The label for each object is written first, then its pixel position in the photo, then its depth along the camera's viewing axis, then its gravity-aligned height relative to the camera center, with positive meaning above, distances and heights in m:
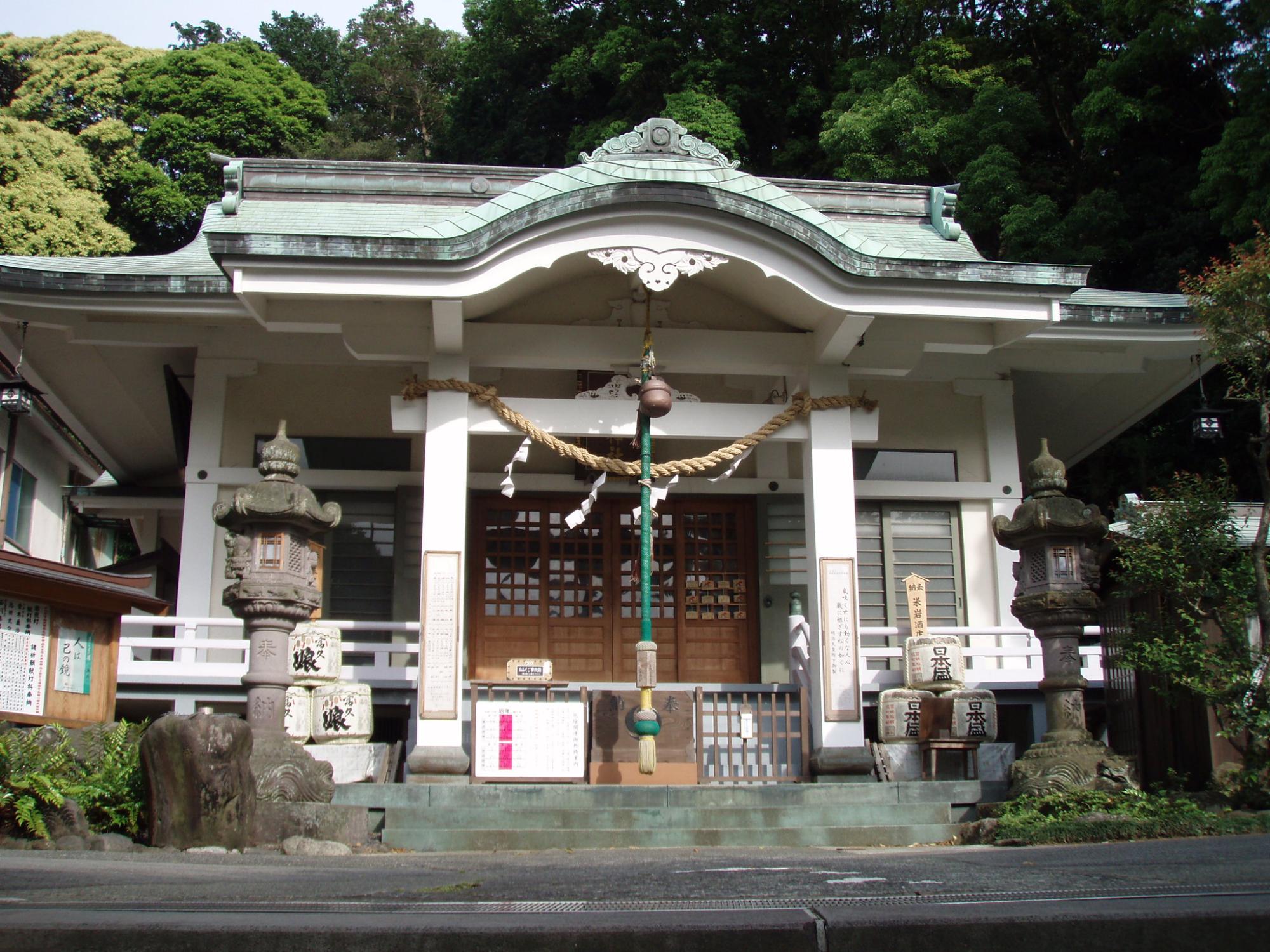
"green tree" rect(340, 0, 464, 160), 35.19 +18.25
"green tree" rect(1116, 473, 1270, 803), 8.62 +0.65
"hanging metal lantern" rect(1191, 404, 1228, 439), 12.78 +2.82
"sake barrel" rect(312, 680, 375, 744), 9.71 -0.13
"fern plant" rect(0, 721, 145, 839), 7.25 -0.48
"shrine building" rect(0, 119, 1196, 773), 10.66 +3.31
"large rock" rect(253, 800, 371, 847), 7.63 -0.79
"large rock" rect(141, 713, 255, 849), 7.31 -0.50
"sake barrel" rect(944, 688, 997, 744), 10.10 -0.20
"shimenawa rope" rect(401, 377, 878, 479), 11.01 +2.29
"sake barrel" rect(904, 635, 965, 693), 10.77 +0.26
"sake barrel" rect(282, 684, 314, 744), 9.51 -0.11
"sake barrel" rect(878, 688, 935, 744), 10.47 -0.21
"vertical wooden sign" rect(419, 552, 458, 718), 10.20 +0.51
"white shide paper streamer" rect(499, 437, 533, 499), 11.09 +2.17
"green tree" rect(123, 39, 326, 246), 29.75 +14.93
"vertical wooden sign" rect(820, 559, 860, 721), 10.59 +0.48
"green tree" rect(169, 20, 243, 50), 36.16 +19.91
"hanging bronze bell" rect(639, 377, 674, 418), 10.10 +2.47
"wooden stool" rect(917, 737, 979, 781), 10.02 -0.49
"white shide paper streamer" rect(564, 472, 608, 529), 10.78 +1.66
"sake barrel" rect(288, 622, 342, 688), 9.84 +0.36
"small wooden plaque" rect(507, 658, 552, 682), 10.05 +0.22
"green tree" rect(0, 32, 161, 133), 29.34 +15.24
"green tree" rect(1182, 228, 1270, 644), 9.23 +2.84
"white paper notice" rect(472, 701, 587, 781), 9.72 -0.36
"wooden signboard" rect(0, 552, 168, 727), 8.73 +0.48
